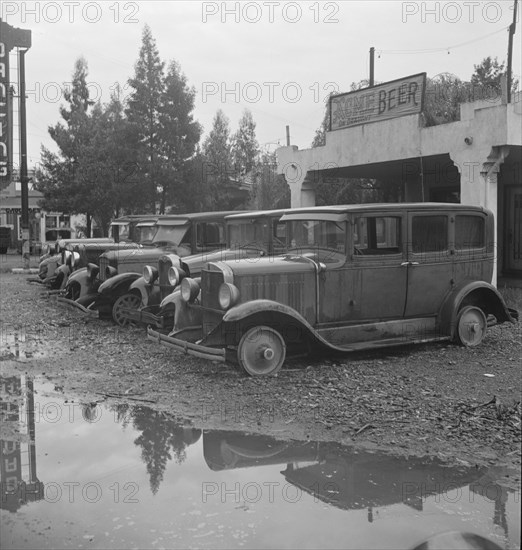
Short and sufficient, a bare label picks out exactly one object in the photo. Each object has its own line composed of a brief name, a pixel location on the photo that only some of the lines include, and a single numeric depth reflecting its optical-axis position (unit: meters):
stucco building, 11.61
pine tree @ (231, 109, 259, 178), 48.08
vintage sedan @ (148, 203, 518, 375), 6.90
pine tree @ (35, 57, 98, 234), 30.95
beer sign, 13.30
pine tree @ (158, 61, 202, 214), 27.09
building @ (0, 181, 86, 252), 48.53
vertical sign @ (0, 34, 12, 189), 22.88
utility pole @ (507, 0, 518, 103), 26.19
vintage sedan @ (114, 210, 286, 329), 8.98
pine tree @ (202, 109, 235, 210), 28.14
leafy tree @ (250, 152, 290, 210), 31.31
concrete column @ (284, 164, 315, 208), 16.11
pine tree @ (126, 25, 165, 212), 27.06
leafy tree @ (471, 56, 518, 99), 30.17
